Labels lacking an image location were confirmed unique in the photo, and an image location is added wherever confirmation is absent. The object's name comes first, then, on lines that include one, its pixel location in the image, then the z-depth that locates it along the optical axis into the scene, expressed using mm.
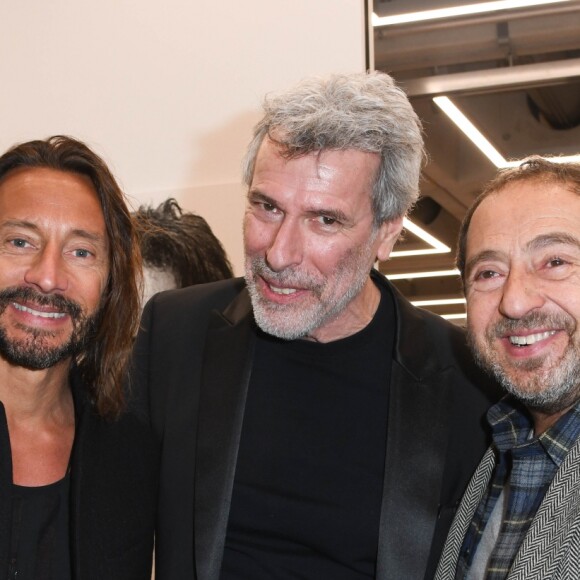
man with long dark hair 1992
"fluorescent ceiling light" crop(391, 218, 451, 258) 2902
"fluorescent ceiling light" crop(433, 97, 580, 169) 2902
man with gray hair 2084
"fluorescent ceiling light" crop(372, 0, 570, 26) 2947
